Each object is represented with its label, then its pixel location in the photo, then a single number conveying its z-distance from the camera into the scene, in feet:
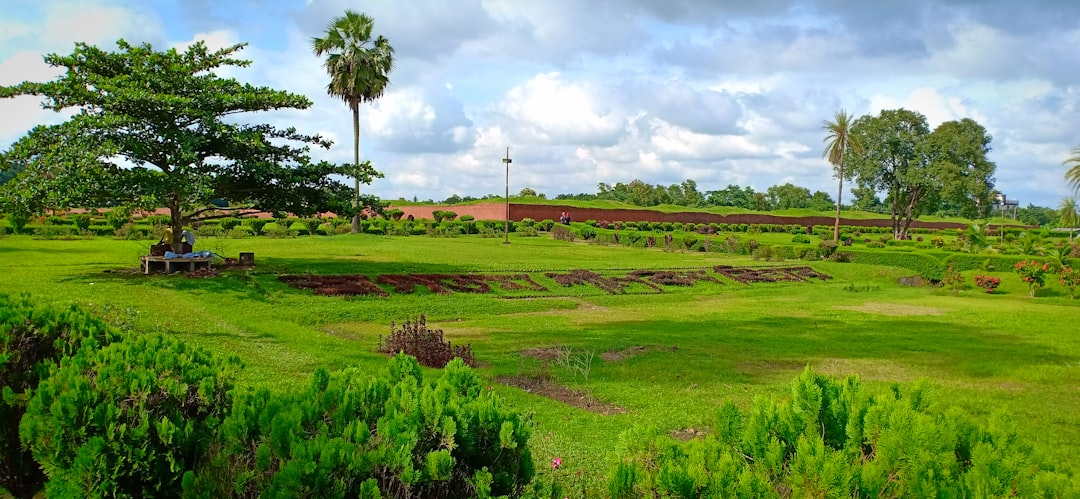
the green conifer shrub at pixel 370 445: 7.62
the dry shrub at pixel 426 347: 27.78
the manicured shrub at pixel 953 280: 72.69
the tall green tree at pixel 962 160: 142.41
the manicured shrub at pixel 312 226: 106.48
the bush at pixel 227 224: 96.37
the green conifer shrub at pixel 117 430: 9.31
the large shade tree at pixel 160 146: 44.04
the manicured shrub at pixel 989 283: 70.13
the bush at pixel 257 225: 98.43
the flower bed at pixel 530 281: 49.39
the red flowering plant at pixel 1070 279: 65.36
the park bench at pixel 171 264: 47.32
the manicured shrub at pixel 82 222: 83.87
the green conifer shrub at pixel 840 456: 6.75
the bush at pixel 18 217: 44.42
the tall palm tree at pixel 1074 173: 130.62
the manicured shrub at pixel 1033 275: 66.80
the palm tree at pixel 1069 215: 151.12
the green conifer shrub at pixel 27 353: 11.53
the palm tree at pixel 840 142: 132.05
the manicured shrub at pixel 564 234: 120.98
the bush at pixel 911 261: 80.28
